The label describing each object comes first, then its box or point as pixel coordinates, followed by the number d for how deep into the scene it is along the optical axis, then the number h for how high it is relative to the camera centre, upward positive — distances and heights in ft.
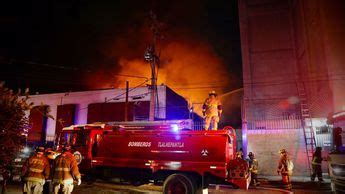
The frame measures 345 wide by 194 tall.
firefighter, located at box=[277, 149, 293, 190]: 38.50 -2.90
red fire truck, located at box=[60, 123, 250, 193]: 30.25 -0.97
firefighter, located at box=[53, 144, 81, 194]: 24.95 -2.30
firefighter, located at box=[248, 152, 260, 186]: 41.57 -3.17
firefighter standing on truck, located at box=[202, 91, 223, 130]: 37.29 +4.94
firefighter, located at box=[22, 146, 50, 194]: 24.72 -2.28
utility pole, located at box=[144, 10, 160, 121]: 59.31 +19.73
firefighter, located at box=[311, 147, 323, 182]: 42.50 -2.48
